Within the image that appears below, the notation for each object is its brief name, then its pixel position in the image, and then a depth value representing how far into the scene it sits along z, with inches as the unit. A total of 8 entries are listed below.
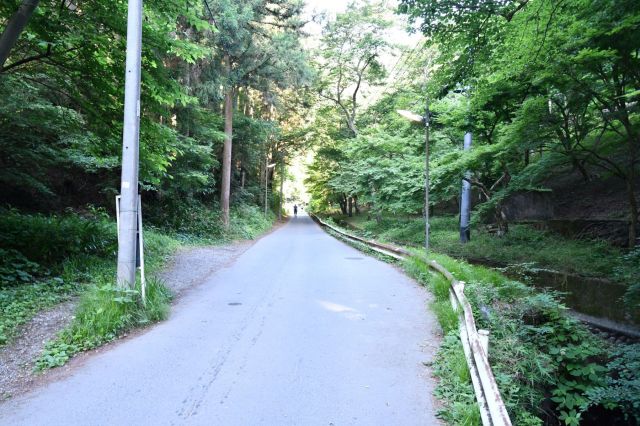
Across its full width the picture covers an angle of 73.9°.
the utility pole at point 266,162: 1487.8
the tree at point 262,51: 739.7
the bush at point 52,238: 361.4
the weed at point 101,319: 199.5
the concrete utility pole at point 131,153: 254.8
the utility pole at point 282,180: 1672.4
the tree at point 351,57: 1161.4
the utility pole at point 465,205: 599.2
